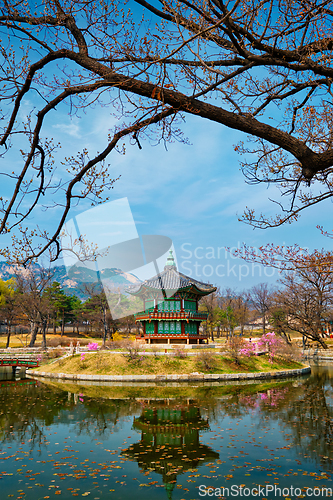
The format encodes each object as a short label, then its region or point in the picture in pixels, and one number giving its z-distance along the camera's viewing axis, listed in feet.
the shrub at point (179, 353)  83.30
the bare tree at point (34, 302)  126.93
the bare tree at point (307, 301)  106.63
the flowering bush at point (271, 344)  93.04
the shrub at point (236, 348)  85.28
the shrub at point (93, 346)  98.32
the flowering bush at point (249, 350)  87.92
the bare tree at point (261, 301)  197.87
